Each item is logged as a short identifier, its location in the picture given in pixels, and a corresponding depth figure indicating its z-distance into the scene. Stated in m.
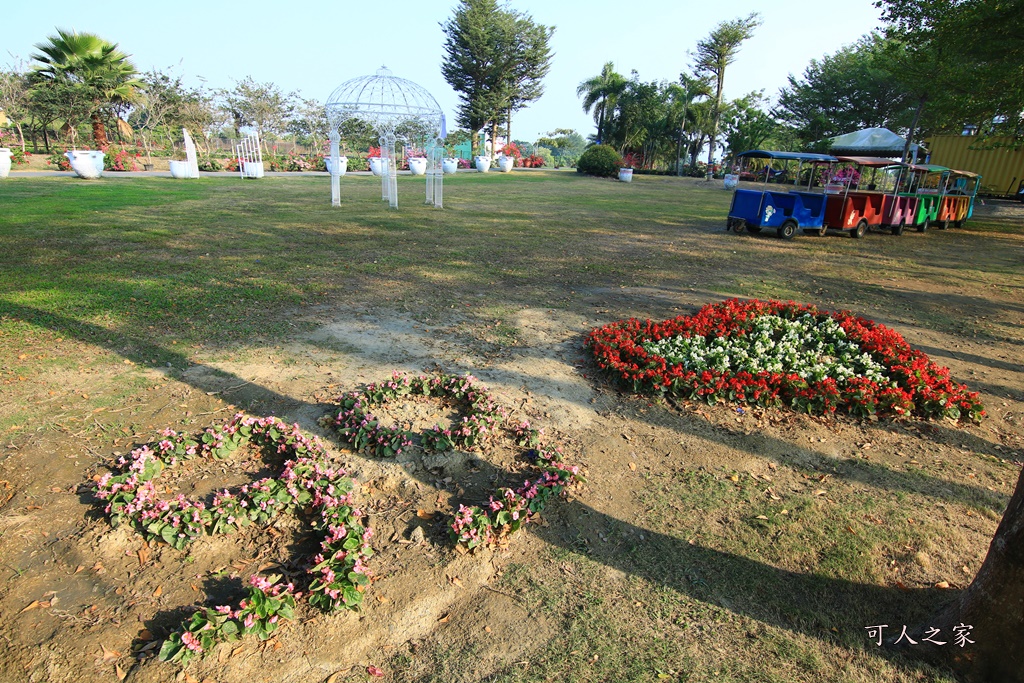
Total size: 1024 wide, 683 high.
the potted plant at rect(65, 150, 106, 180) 17.81
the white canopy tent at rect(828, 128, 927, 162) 27.09
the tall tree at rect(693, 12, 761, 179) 37.53
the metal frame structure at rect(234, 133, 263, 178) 22.55
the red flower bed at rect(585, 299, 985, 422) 4.62
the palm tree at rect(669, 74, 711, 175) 39.03
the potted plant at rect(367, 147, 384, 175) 27.61
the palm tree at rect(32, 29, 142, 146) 24.41
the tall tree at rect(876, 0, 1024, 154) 13.01
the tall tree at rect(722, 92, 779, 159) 35.88
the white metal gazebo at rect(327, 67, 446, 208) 14.95
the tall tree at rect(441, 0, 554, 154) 41.28
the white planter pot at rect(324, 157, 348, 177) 27.62
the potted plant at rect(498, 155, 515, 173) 35.72
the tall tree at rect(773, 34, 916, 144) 36.84
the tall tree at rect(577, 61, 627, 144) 40.50
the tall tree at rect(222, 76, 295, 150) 36.16
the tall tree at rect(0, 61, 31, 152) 23.81
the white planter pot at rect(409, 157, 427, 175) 29.16
